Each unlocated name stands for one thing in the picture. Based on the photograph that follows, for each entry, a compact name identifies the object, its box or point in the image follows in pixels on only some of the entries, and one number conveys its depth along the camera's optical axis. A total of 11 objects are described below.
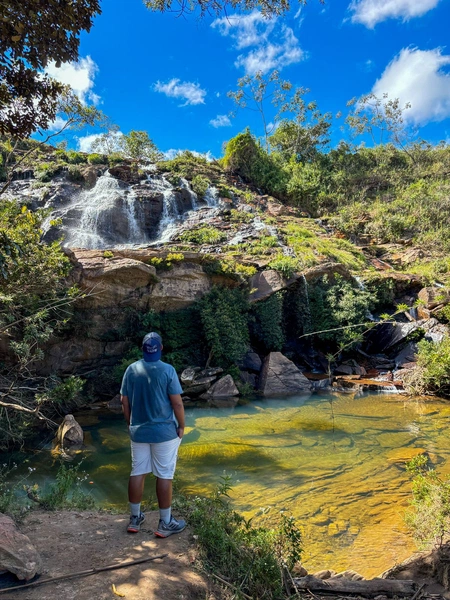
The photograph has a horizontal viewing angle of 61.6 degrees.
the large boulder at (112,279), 12.68
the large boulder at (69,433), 8.66
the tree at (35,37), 4.12
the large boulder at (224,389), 13.27
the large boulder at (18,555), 2.71
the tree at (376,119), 34.12
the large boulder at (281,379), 13.81
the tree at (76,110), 7.38
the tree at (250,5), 4.91
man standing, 3.57
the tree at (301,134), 36.03
